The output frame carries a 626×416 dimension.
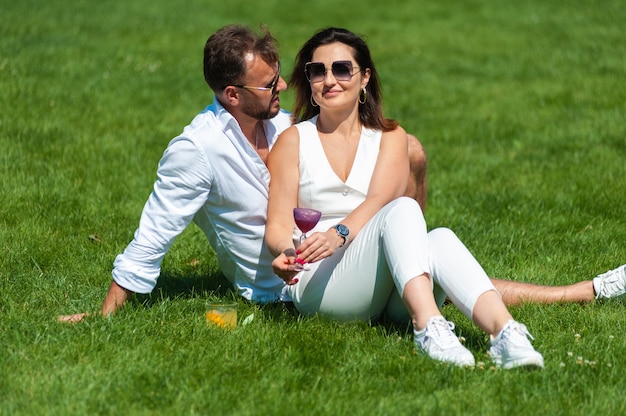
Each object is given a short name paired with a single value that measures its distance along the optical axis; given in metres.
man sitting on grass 9.98
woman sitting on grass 9.08
